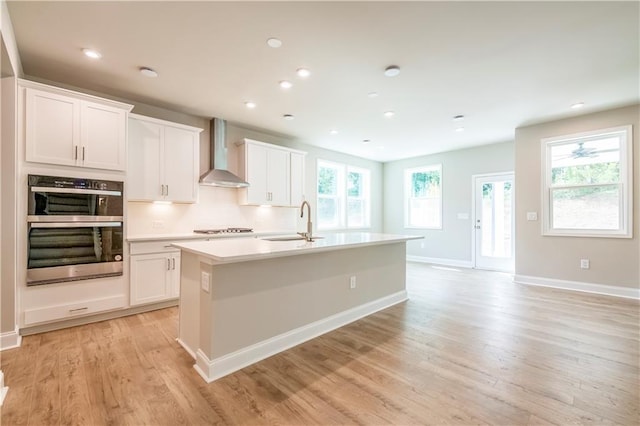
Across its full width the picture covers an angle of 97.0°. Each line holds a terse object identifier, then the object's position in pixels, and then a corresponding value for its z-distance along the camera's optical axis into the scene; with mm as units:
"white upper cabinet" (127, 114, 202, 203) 3631
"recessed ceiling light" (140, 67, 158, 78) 2982
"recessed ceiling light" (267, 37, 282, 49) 2479
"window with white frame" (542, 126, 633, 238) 4152
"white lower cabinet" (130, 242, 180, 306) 3361
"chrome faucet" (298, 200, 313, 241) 3057
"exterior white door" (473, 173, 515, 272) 5961
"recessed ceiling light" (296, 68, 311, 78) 3002
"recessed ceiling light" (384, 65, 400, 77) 2929
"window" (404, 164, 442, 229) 7113
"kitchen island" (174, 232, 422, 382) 2076
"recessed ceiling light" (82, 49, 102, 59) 2660
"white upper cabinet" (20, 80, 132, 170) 2764
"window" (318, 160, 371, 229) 6668
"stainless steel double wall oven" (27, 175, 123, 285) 2752
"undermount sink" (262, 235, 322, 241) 3226
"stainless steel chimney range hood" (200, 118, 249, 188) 4402
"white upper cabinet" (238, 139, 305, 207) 4844
